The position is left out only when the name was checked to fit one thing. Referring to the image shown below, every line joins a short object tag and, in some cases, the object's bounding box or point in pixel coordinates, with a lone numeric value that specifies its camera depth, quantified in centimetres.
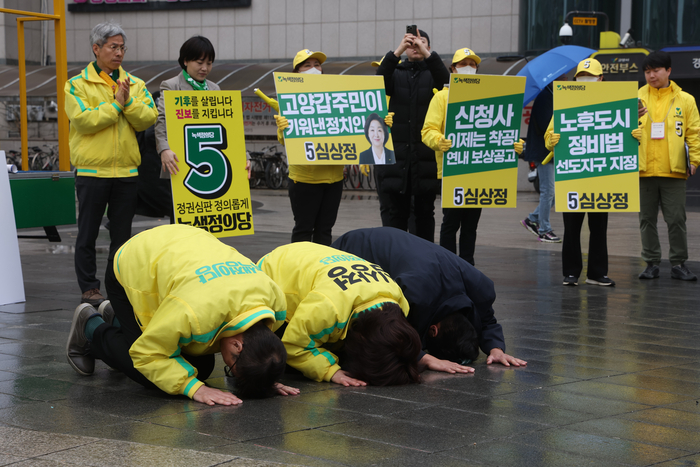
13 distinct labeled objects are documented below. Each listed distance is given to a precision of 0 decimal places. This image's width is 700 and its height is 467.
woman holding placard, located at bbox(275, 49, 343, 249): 722
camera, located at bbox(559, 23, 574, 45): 1898
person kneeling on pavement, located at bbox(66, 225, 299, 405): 370
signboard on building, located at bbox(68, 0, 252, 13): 2805
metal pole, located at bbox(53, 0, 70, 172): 778
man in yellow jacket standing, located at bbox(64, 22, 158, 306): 622
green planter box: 719
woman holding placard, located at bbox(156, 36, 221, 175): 652
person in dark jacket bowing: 440
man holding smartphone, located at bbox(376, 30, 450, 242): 775
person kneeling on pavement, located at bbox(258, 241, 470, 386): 397
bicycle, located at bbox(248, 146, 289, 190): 2427
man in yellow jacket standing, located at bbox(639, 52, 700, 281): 821
